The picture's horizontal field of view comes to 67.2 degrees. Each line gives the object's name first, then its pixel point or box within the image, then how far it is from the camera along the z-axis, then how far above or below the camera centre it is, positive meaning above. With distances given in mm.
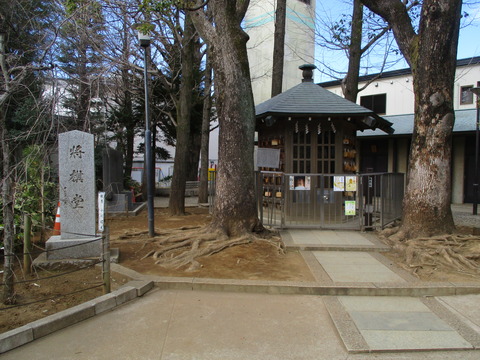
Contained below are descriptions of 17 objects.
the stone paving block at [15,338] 3639 -1617
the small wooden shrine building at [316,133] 10266 +1497
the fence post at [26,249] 5732 -1099
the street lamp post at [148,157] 8594 +618
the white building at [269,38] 28162 +11569
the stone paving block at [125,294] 4848 -1535
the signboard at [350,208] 9148 -616
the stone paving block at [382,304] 4828 -1659
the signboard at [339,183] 9117 +16
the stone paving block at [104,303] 4547 -1551
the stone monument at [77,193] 6438 -207
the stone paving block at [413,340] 3750 -1681
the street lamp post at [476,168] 12977 +623
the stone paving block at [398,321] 4211 -1668
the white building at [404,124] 17328 +2888
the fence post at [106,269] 4918 -1200
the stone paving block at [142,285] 5180 -1517
